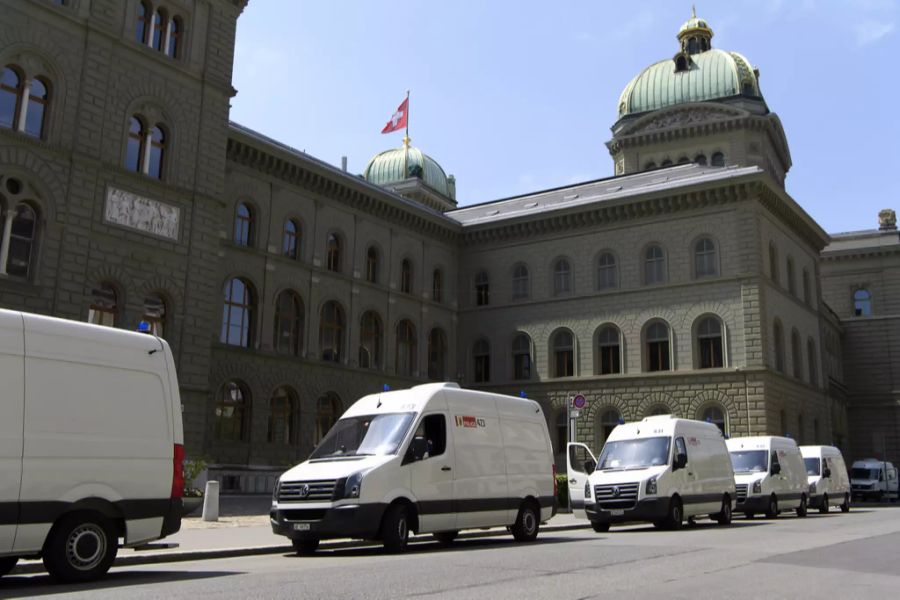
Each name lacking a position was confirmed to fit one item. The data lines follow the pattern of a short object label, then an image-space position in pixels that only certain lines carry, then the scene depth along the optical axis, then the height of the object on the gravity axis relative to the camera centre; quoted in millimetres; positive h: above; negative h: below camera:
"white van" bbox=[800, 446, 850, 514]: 29906 +189
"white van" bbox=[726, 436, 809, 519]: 25266 +187
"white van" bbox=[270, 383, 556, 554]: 13352 +16
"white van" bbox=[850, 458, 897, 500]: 45125 +257
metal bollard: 19984 -759
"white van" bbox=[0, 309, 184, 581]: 9555 +264
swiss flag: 47781 +19225
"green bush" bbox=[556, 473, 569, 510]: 26984 -420
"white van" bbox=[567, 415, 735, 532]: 18859 +74
